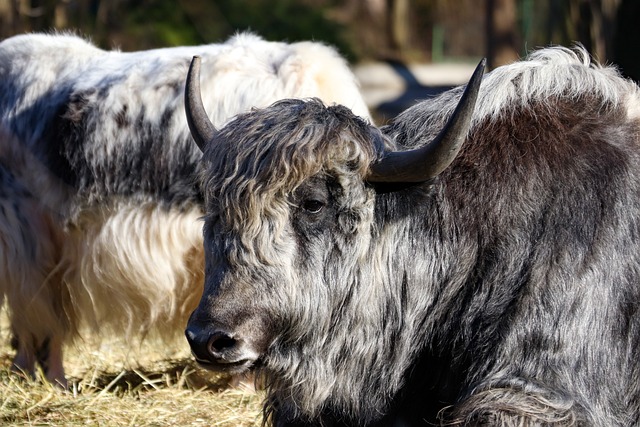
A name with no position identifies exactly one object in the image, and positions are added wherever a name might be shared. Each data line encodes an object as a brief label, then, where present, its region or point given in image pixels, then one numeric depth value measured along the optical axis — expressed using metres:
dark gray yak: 6.85
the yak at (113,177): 10.95
